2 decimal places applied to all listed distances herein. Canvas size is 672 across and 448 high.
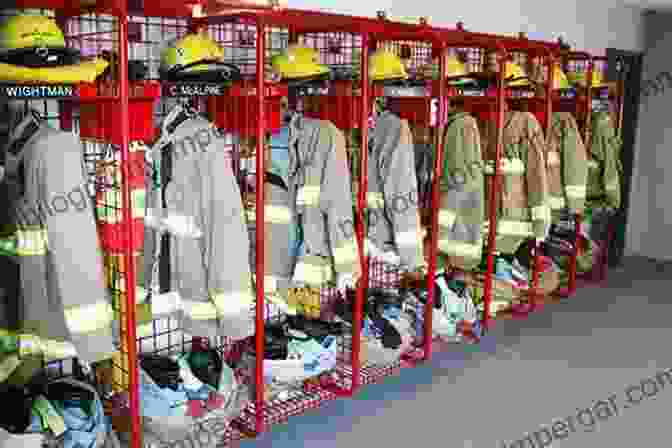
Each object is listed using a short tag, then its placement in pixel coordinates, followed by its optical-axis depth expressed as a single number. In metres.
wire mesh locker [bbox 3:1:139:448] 2.41
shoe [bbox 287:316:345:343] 3.70
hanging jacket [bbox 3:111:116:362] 2.33
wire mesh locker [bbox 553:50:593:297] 5.27
